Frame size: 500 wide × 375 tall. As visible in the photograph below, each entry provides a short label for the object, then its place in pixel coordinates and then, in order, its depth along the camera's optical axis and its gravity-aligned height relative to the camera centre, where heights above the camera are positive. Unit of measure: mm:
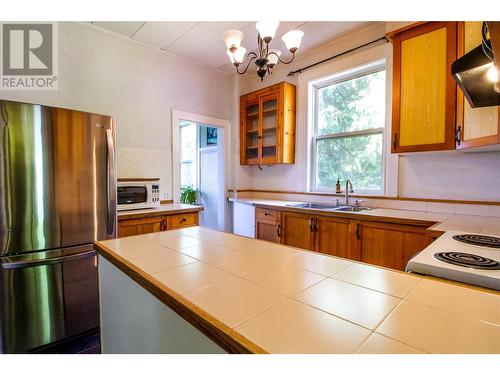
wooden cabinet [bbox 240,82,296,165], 3240 +753
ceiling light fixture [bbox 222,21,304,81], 1545 +936
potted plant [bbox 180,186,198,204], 4465 -325
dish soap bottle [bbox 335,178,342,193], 2875 -119
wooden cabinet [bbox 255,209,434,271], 1907 -530
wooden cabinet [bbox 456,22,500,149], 1495 +391
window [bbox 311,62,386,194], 2711 +575
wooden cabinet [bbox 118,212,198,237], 2250 -450
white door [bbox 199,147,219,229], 4112 -161
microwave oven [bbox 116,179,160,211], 2410 -163
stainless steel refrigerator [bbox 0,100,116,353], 1597 -282
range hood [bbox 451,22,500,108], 1233 +547
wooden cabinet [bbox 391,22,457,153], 1829 +697
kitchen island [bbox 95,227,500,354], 467 -301
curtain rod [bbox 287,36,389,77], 2567 +1421
